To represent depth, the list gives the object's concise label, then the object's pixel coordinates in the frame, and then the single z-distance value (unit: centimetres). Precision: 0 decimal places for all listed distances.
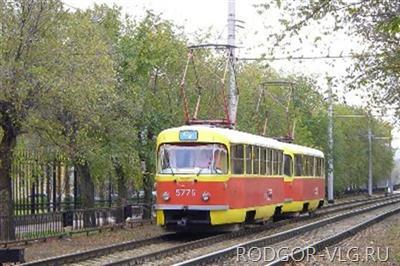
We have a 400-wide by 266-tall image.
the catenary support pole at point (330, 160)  5303
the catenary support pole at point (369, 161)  7269
